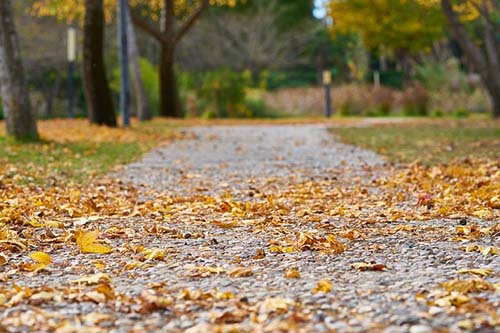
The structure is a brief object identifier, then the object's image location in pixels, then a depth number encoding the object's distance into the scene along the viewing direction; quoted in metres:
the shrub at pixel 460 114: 53.12
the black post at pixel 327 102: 54.24
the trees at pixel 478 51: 45.36
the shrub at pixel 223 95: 54.07
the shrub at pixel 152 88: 55.33
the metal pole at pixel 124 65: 37.50
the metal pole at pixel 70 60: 48.75
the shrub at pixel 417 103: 56.54
